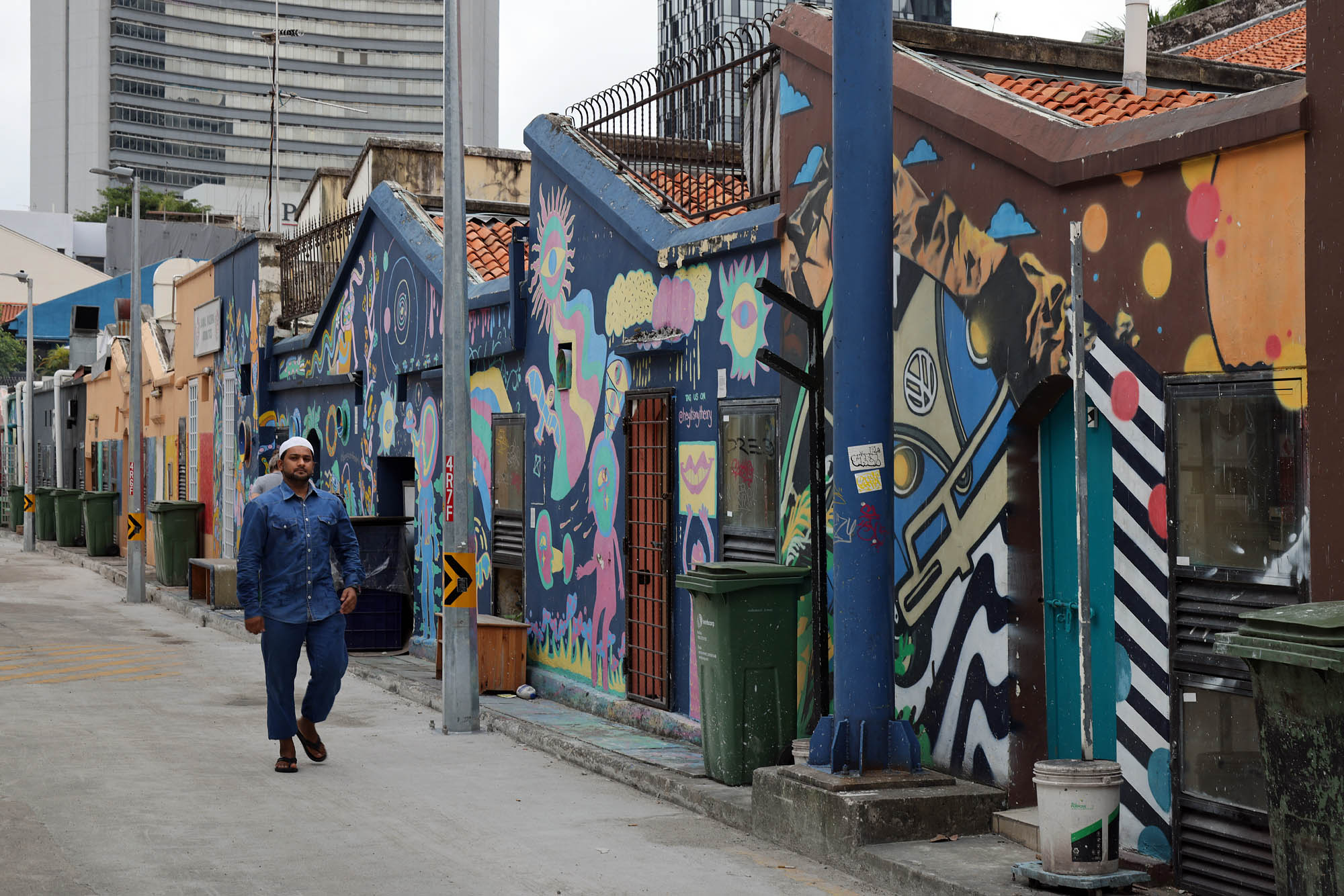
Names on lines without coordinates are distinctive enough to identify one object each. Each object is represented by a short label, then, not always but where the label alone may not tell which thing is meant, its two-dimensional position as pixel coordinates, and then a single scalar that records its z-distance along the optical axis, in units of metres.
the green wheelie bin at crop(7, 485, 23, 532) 43.92
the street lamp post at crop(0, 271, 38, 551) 34.47
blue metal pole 7.42
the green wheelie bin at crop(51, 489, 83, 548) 34.62
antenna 43.62
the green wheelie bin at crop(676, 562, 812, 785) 8.31
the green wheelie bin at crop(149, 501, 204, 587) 24.30
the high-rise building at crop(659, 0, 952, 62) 81.69
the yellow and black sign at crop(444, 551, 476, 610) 10.81
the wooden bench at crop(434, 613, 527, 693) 12.52
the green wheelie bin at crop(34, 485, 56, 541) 37.12
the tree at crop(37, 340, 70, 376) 64.56
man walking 9.17
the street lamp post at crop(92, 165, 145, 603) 22.09
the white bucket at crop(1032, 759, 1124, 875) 5.85
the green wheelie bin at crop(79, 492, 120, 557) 31.86
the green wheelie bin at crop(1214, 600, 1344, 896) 4.53
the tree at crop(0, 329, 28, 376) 65.31
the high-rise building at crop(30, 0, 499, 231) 134.00
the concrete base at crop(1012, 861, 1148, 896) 5.81
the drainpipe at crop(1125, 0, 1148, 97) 10.05
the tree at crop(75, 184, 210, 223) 99.44
